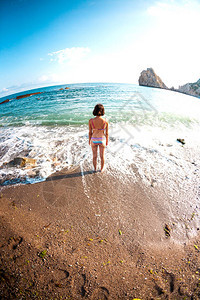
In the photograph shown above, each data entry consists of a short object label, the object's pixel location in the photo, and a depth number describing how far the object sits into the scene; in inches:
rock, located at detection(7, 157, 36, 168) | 200.4
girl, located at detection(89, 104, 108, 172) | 157.2
